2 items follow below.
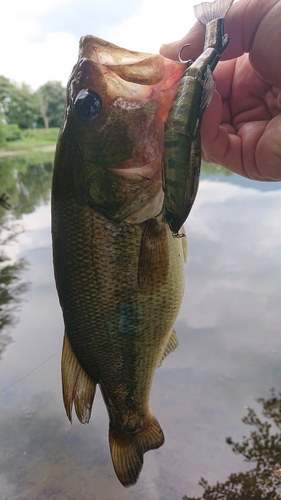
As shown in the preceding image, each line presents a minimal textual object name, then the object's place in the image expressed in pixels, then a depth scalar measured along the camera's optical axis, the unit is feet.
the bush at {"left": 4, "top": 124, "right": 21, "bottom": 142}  119.94
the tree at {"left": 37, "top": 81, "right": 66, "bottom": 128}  151.03
